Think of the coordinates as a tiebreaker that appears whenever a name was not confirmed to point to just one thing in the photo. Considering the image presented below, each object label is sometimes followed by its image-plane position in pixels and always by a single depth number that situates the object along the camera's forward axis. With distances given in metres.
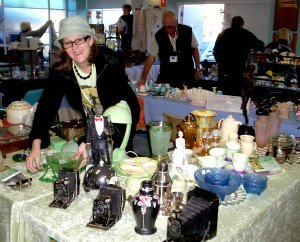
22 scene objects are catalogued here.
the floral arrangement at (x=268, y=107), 2.39
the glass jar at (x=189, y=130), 1.90
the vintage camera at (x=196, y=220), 1.04
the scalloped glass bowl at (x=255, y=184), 1.39
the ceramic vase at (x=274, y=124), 2.00
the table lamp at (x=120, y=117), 1.51
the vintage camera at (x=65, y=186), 1.29
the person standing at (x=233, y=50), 4.82
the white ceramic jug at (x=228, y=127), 1.89
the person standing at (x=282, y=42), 4.67
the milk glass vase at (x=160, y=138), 1.68
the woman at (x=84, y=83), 1.72
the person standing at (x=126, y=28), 6.57
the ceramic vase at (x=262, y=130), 1.93
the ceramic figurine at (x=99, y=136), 1.37
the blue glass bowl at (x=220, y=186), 1.30
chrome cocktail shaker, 1.24
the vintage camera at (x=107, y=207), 1.15
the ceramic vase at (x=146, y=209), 1.10
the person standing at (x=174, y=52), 4.12
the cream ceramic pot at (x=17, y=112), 2.15
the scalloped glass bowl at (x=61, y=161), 1.42
